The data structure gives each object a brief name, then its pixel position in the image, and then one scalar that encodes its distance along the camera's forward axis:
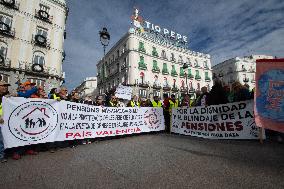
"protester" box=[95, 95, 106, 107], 7.79
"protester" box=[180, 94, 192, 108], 9.61
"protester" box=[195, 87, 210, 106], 7.59
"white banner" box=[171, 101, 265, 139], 5.94
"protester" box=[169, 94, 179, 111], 9.74
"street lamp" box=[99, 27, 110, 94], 10.07
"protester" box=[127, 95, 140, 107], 10.06
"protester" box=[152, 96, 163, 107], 9.98
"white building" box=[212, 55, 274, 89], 58.03
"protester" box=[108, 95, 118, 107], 8.77
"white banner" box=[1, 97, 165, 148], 4.92
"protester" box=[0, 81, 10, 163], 4.39
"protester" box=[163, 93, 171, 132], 9.62
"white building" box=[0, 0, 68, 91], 22.89
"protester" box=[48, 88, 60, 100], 6.45
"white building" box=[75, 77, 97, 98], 76.38
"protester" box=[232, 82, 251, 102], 6.32
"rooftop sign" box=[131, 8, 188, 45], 42.06
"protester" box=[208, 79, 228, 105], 7.03
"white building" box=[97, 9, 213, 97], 39.06
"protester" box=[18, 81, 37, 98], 5.54
